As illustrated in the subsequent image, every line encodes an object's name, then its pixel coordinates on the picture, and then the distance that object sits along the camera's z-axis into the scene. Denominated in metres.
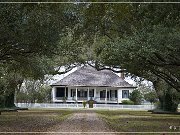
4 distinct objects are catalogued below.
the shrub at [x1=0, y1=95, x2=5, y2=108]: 50.43
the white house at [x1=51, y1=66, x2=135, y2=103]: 73.12
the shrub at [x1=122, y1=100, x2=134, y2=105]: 69.50
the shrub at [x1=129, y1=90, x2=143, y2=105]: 70.50
